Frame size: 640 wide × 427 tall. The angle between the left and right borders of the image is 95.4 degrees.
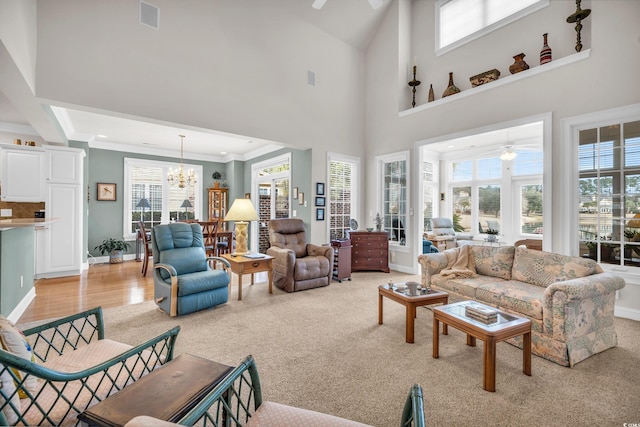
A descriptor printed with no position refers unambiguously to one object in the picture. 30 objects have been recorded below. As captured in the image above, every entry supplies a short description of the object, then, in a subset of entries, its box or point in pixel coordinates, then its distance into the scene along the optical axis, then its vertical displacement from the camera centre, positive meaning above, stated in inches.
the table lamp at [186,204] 292.3 +9.0
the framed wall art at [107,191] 272.1 +20.4
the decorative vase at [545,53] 157.6 +87.4
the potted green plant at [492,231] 295.6 -18.5
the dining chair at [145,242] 218.7 -22.4
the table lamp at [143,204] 281.3 +8.6
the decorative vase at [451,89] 198.8 +85.4
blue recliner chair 132.5 -30.0
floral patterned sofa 92.8 -30.4
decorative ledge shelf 145.4 +78.1
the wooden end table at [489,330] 79.9 -34.1
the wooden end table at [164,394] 42.1 -29.4
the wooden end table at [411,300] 107.7 -33.4
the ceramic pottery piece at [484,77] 179.2 +85.4
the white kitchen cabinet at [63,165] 202.7 +33.8
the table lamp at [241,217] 166.1 -2.3
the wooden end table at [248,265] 161.5 -29.5
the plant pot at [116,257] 265.1 -40.9
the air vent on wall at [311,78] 221.3 +103.4
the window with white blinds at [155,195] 289.1 +19.3
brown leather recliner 174.1 -28.7
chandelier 298.6 +38.7
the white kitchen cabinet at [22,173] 188.4 +26.3
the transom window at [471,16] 177.2 +130.6
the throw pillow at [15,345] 47.8 -22.0
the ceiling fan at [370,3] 205.2 +157.6
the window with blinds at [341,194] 241.0 +16.7
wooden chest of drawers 227.0 -29.5
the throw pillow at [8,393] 41.3 -26.2
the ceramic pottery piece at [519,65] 167.3 +86.1
